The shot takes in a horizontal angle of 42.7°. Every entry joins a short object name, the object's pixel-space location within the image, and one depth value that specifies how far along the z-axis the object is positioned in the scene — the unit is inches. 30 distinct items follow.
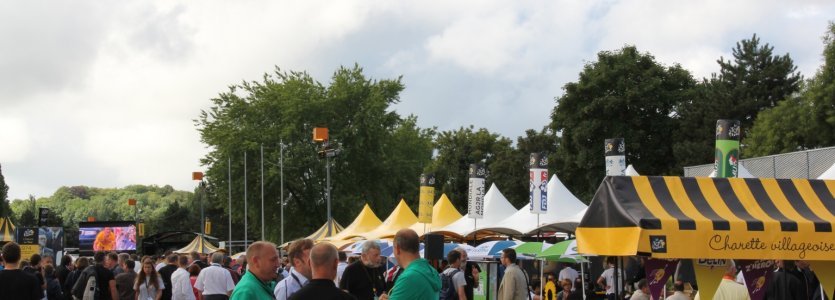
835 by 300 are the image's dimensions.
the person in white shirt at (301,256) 318.3
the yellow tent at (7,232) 2087.8
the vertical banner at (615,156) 838.3
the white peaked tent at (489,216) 1270.9
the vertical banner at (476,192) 1190.3
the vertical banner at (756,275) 497.7
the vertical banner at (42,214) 2369.6
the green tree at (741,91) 2421.3
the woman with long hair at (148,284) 627.2
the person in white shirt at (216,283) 559.5
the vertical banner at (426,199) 1258.6
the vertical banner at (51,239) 1918.1
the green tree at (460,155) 3260.3
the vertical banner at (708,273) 478.9
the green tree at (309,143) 2370.8
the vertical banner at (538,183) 1075.2
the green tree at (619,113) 2341.3
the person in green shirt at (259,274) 268.0
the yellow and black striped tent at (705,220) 455.2
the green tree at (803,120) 2153.1
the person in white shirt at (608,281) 863.0
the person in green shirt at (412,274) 294.7
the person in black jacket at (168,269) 695.2
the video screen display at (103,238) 1999.3
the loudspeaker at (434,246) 447.8
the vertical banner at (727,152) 649.0
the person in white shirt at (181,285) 616.7
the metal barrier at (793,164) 1386.6
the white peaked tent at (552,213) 1159.6
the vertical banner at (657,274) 506.0
